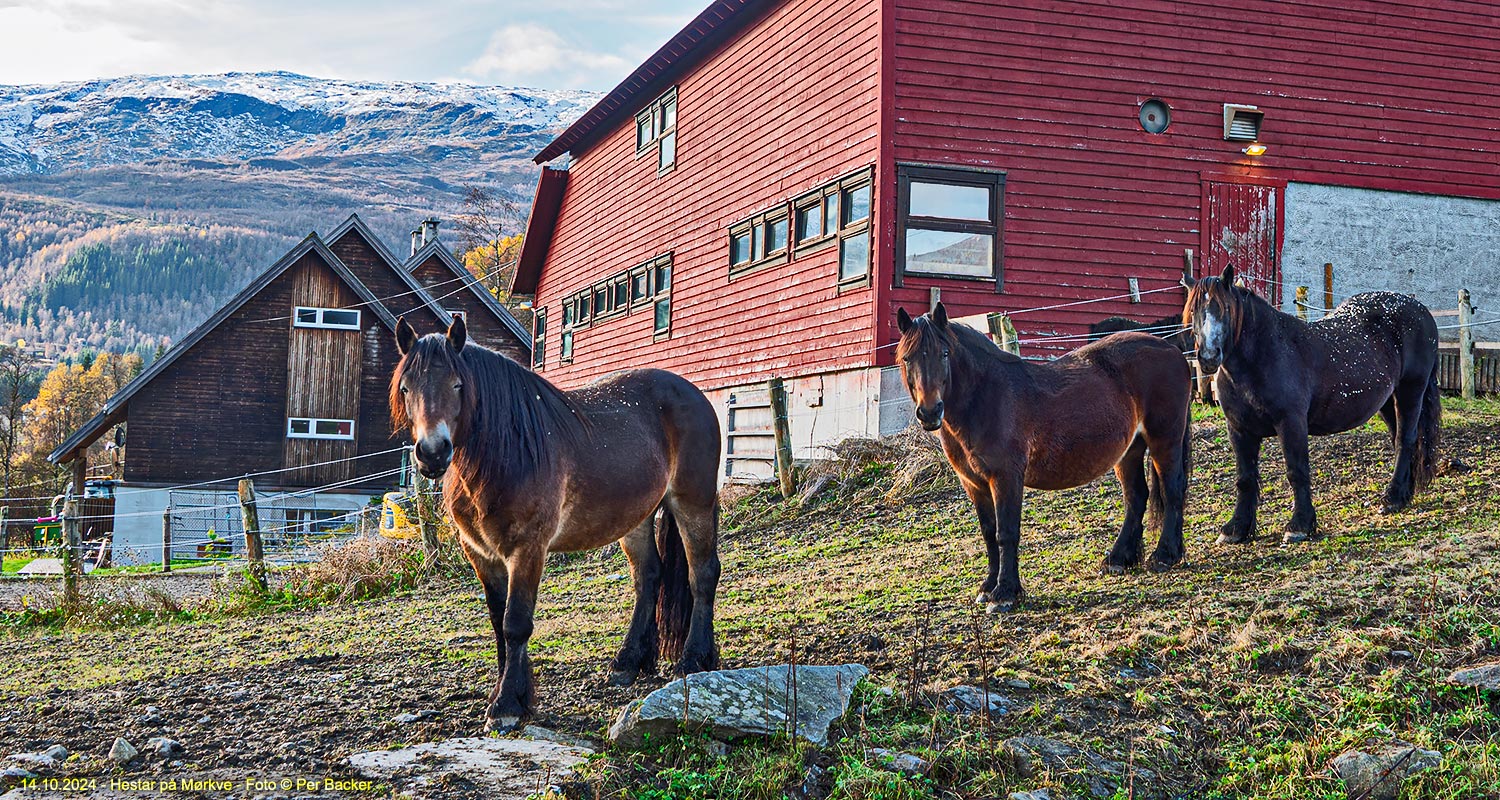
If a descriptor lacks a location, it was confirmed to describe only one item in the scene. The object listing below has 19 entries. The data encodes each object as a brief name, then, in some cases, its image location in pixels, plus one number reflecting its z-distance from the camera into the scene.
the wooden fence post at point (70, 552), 11.24
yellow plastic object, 13.33
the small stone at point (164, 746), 4.70
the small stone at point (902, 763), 4.18
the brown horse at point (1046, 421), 6.61
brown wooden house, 28.88
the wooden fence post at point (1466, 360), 13.87
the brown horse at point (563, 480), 4.90
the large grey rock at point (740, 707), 4.41
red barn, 15.02
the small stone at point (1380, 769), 4.19
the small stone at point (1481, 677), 4.73
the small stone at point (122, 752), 4.64
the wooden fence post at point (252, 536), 11.51
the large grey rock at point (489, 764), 4.05
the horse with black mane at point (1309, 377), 7.55
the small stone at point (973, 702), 4.68
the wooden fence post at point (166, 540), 16.22
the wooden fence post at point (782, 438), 13.65
